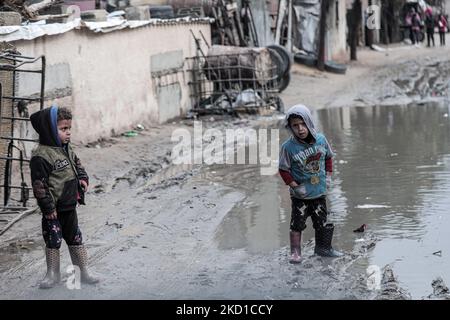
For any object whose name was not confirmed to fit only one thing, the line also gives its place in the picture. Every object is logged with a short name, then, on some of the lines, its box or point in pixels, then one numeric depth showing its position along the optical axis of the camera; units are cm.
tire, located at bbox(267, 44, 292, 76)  2123
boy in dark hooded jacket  621
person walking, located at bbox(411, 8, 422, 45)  4484
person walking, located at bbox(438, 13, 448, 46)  4244
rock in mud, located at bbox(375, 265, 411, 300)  591
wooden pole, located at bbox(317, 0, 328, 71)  2872
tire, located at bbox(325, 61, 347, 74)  2930
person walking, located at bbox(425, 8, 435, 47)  4316
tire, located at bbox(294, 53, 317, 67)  3058
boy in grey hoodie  688
